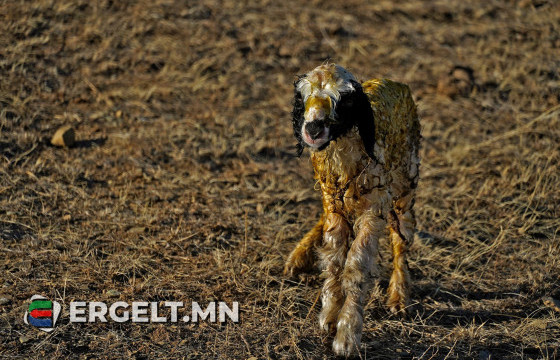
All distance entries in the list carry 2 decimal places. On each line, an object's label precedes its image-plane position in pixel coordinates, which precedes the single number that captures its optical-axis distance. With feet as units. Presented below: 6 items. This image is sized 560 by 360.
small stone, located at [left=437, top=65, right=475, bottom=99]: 59.67
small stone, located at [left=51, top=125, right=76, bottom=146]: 47.21
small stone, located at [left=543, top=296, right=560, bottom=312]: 36.19
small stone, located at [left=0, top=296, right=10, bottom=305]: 32.40
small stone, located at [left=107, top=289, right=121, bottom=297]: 33.91
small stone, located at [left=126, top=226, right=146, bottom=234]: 39.78
